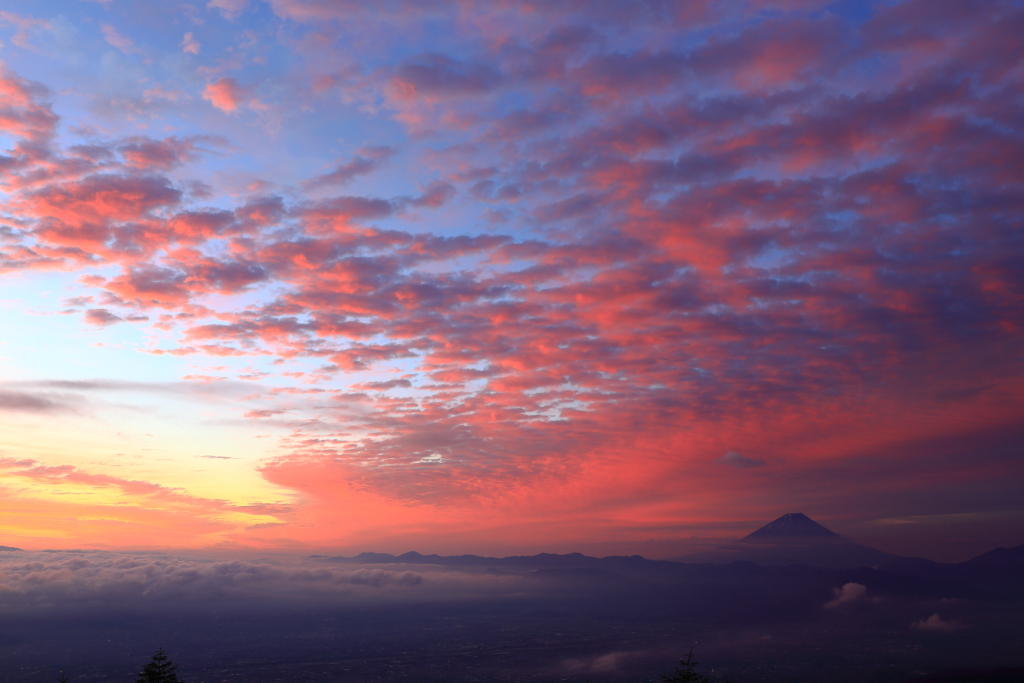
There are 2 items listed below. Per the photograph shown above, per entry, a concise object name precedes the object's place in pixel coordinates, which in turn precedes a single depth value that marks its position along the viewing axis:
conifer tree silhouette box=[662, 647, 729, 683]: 77.09
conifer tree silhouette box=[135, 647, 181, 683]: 68.62
